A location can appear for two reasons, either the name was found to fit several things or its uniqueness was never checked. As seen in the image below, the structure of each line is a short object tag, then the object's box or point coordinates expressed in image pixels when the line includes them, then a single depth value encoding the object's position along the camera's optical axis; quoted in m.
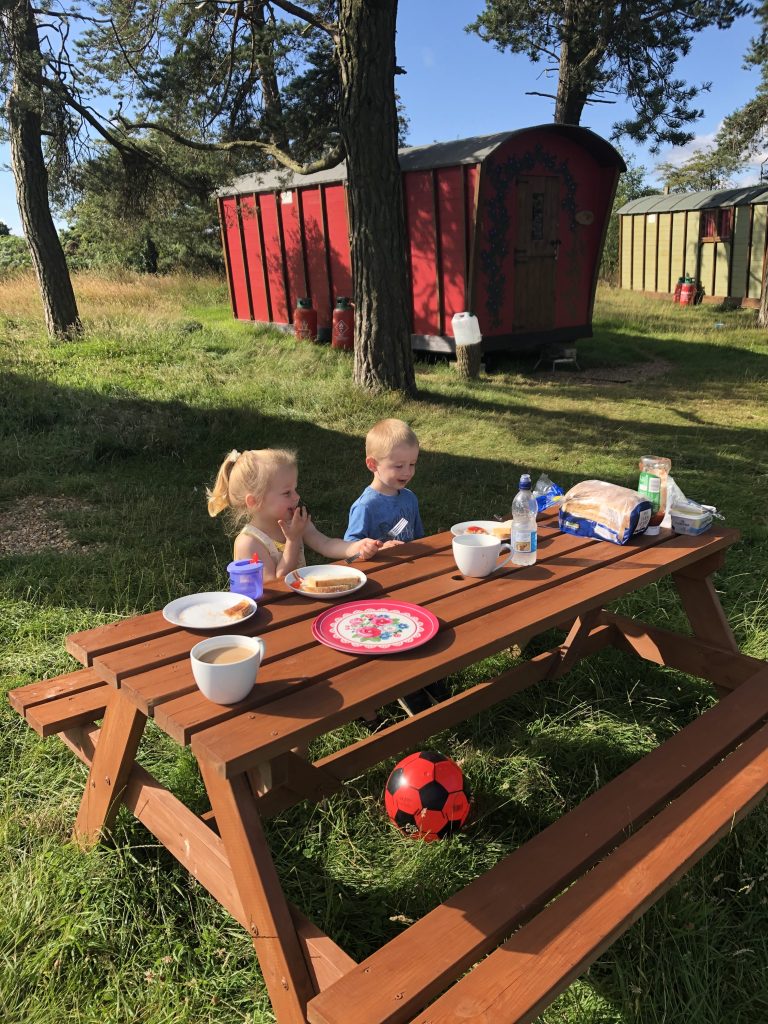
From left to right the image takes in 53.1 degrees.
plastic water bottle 2.53
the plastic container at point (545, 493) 3.16
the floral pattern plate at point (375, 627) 2.00
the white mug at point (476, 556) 2.43
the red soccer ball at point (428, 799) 2.47
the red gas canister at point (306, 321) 12.91
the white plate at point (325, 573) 2.43
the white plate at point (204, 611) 2.12
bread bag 2.80
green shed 17.12
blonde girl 2.77
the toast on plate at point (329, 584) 2.35
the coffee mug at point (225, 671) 1.72
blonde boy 3.06
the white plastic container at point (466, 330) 10.26
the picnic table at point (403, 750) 1.55
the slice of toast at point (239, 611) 2.17
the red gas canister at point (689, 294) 18.20
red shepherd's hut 10.82
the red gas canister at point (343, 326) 11.83
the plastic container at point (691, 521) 2.92
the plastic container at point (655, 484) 2.97
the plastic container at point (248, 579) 2.33
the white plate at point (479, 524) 2.76
